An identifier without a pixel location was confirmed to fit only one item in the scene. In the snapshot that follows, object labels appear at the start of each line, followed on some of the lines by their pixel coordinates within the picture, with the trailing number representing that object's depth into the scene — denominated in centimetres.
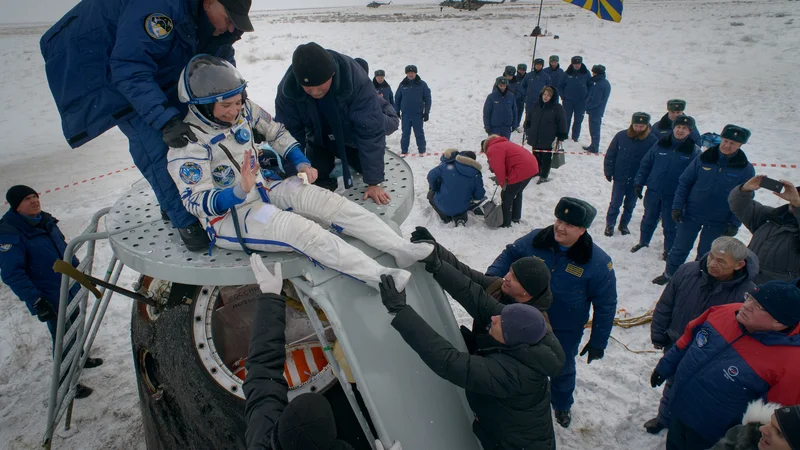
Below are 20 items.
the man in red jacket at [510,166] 714
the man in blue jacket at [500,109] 1009
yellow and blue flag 986
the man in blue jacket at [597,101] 1062
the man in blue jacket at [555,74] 1140
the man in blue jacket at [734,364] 268
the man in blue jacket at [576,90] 1101
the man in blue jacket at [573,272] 344
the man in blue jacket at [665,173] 601
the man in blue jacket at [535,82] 1136
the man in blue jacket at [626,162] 676
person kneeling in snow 719
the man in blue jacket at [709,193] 522
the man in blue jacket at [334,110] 279
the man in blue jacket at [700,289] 350
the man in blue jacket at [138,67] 230
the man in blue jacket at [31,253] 450
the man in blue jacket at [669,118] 682
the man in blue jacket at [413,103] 1070
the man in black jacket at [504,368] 237
